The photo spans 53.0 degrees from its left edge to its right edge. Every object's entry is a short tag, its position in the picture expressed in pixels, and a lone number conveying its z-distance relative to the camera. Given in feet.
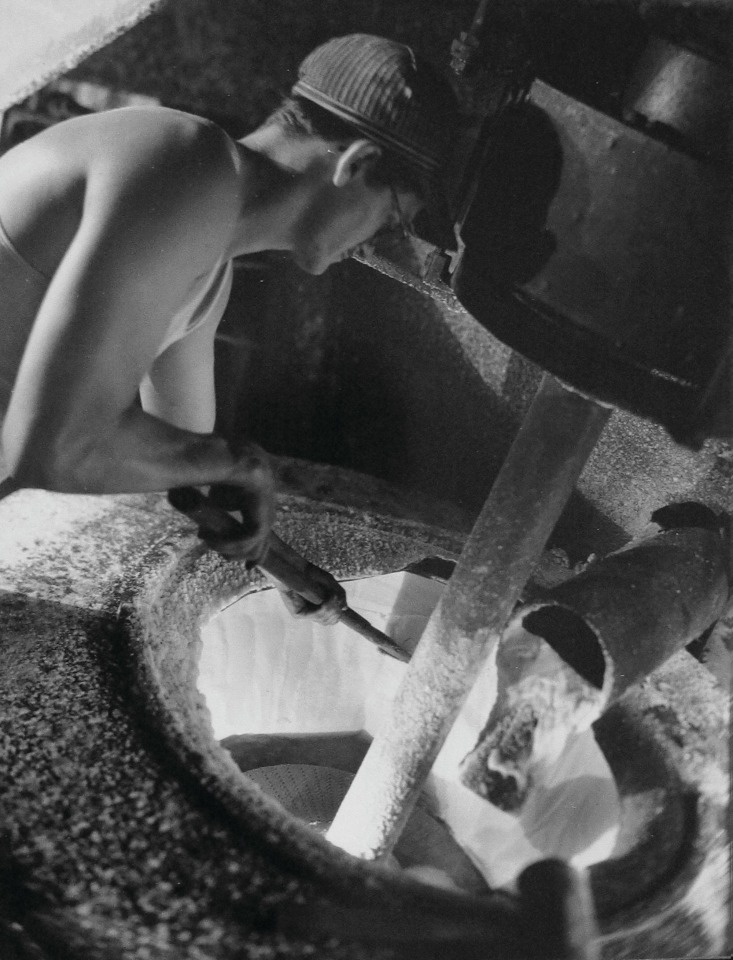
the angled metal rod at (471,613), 4.22
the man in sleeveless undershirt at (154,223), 2.60
